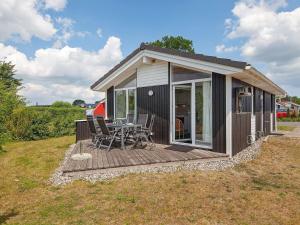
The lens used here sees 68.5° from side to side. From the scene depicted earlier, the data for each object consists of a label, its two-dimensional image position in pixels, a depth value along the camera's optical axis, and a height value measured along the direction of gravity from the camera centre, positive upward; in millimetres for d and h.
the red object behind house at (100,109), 15567 +350
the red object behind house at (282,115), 30878 -238
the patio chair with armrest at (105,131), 6552 -534
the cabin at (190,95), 6199 +657
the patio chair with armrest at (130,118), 9082 -173
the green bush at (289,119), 27058 -720
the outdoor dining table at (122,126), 6812 -388
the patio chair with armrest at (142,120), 7930 -225
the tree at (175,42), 29234 +9507
